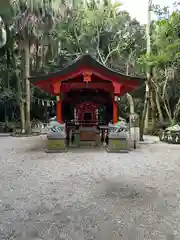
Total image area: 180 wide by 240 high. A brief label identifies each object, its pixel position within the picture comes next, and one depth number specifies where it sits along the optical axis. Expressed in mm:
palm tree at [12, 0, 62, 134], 10402
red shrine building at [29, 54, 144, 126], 6263
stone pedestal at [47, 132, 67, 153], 6105
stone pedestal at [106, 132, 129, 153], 6105
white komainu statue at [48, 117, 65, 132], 6170
